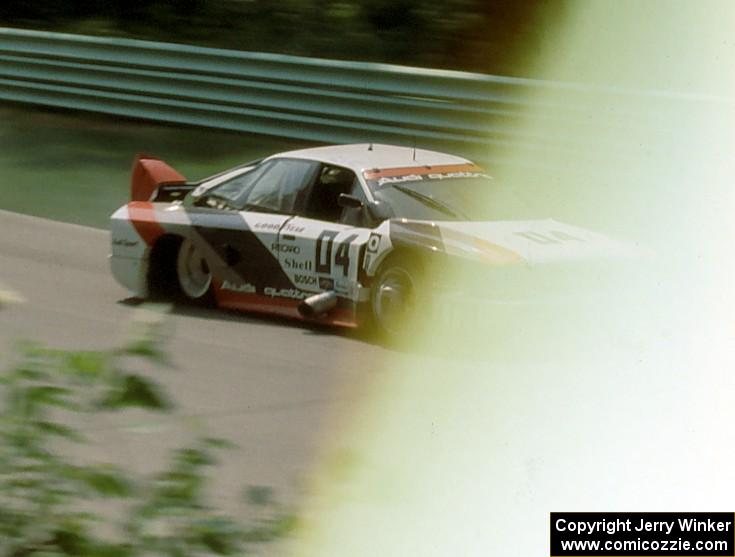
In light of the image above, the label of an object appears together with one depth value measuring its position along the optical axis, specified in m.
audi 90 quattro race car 18.08
